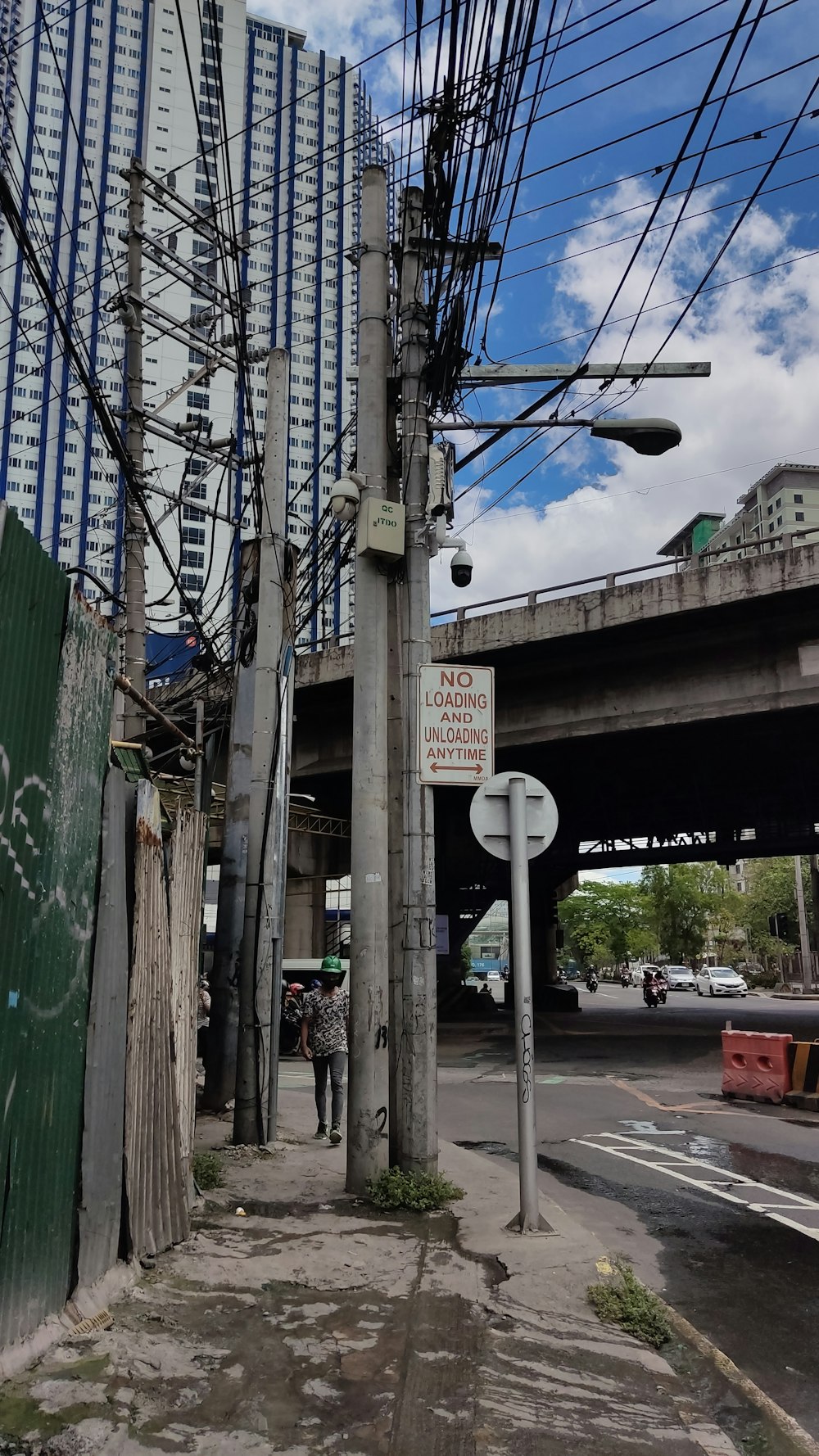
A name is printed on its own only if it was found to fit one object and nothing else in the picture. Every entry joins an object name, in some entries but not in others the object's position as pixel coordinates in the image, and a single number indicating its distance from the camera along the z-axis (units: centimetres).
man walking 927
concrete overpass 1833
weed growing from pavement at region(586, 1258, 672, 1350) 455
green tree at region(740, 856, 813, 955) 6375
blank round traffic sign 647
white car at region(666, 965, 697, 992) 5734
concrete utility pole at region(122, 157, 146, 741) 1276
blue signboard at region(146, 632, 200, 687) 3909
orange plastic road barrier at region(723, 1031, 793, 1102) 1248
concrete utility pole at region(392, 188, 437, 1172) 698
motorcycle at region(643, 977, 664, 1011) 3638
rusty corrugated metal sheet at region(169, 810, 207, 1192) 627
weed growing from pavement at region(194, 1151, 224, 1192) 718
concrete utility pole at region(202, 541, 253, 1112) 1045
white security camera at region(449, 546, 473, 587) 1191
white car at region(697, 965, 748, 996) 4656
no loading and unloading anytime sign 711
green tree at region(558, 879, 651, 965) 8031
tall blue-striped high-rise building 8350
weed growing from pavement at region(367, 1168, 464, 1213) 661
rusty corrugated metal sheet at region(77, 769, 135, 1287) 442
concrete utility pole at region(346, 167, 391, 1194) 699
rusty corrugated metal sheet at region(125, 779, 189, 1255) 500
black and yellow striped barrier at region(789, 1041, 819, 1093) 1217
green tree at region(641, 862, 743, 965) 6431
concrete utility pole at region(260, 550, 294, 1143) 909
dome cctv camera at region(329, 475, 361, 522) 752
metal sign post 605
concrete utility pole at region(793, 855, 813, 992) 5034
